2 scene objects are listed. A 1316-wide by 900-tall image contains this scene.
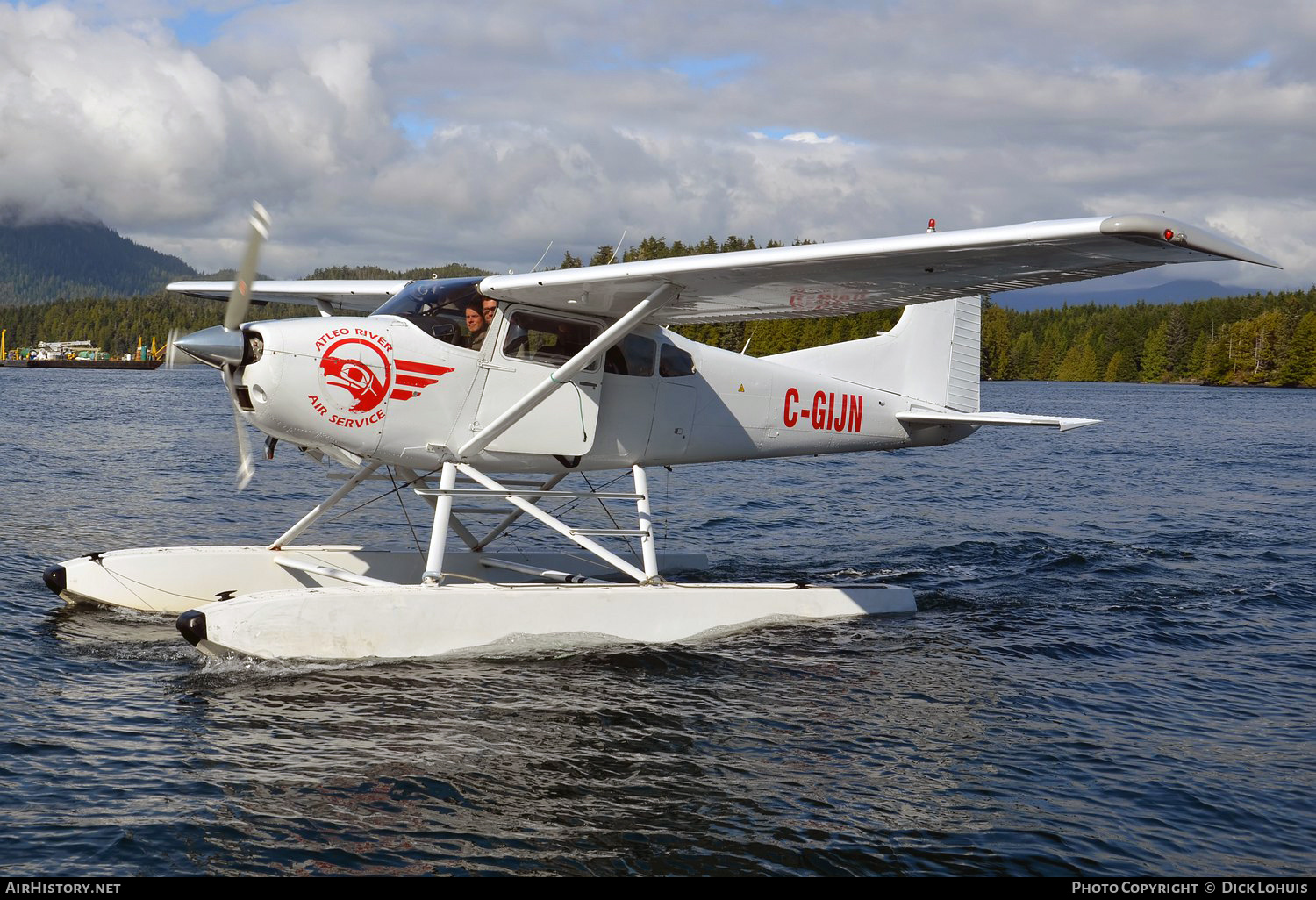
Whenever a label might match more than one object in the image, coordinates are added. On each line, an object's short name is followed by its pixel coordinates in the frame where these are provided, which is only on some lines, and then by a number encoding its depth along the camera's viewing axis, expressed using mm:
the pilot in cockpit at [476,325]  8656
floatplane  7770
